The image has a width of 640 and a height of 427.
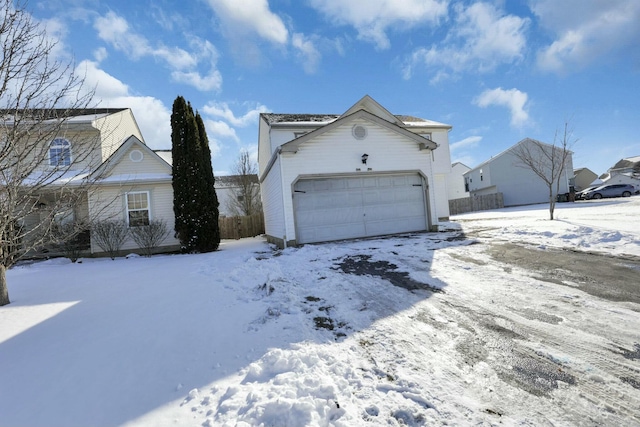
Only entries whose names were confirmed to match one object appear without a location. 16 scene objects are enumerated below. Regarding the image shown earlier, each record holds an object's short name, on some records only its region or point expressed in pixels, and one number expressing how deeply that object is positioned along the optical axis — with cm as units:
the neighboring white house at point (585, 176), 3806
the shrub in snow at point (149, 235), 1136
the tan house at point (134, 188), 1170
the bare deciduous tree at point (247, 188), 2327
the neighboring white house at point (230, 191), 2414
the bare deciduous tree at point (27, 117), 411
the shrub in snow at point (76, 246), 1085
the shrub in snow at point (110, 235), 1091
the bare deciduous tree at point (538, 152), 2371
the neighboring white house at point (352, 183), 993
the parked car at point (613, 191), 2453
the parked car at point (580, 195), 2581
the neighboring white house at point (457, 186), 3566
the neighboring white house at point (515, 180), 2592
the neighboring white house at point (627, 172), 2829
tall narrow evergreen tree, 1148
